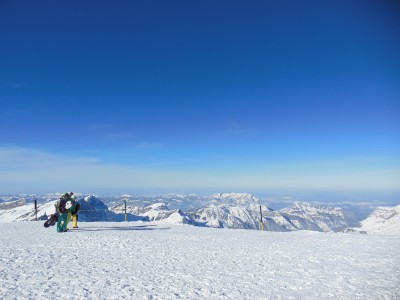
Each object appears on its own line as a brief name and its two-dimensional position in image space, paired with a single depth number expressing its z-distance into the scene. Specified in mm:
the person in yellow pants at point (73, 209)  16688
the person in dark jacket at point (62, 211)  15789
